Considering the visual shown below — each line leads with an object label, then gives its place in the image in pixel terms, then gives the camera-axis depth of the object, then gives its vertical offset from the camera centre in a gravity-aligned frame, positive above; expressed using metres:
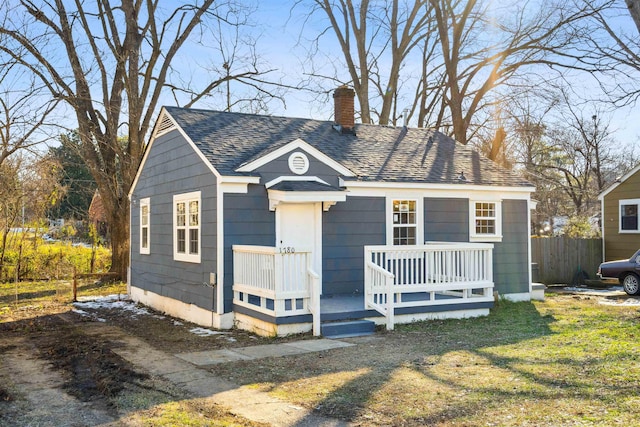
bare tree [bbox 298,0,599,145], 23.73 +7.37
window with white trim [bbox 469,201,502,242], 14.40 +0.24
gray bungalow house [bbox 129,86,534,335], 10.95 +0.21
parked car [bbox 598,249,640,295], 16.80 -1.22
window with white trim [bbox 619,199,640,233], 20.64 +0.50
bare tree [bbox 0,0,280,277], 20.36 +5.47
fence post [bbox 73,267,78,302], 16.75 -1.56
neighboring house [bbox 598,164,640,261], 20.64 +0.47
